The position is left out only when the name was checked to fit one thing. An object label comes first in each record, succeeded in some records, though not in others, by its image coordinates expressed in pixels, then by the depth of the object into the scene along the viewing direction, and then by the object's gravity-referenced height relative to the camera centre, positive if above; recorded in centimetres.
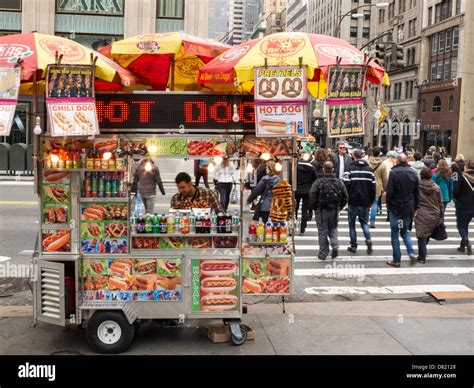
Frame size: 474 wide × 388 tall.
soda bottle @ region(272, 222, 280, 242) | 671 -113
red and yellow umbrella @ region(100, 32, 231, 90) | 816 +118
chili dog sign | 570 +33
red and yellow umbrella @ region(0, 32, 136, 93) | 568 +80
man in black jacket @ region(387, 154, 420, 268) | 1052 -105
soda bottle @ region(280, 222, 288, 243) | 673 -115
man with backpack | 1073 -121
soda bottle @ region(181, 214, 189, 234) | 627 -100
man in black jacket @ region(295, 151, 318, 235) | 1302 -93
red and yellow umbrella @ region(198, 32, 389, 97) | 611 +90
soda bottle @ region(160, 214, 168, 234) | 627 -102
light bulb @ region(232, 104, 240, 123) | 604 +22
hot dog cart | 612 -114
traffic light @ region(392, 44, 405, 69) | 1966 +297
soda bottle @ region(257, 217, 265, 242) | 668 -112
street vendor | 747 -81
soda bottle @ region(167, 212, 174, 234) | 629 -100
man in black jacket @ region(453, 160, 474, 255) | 1168 -122
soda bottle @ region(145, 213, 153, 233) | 625 -101
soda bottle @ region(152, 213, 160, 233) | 627 -100
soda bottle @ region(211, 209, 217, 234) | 632 -98
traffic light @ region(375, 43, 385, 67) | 1934 +308
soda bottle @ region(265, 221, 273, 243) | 668 -112
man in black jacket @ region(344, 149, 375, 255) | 1151 -112
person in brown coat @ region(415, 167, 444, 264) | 1088 -135
